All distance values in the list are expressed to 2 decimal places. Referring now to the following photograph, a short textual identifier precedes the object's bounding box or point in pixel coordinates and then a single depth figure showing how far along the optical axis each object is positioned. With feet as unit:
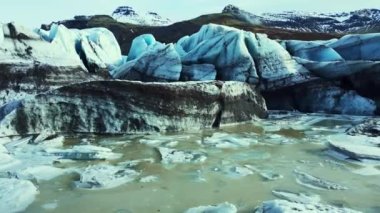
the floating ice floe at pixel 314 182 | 13.71
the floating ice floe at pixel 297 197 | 12.42
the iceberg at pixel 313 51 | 35.12
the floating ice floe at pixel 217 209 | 11.50
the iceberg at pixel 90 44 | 35.01
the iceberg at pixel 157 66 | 30.83
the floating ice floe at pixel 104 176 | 13.76
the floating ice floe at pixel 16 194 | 11.79
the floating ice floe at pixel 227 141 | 19.51
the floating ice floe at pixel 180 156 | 16.76
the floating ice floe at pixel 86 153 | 16.93
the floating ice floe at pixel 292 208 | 10.80
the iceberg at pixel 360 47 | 35.76
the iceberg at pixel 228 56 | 30.91
